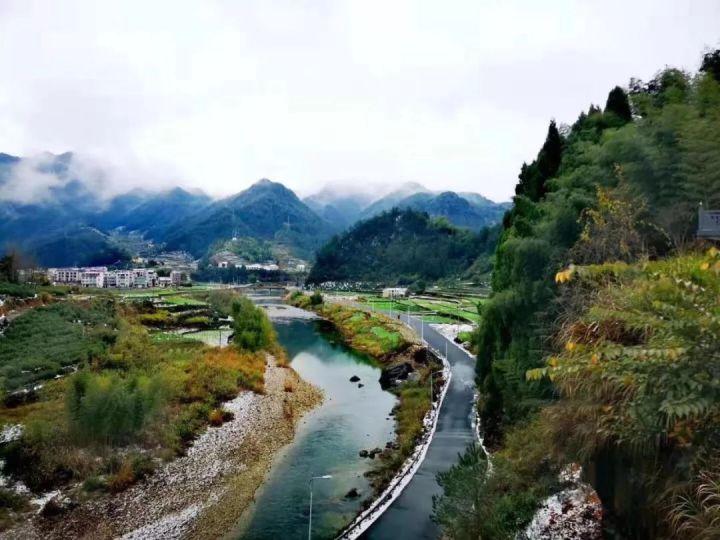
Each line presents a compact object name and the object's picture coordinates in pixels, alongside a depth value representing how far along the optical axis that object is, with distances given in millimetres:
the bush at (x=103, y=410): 16906
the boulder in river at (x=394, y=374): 31188
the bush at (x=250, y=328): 36000
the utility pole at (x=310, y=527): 13603
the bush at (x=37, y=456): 15898
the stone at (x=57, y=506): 14211
